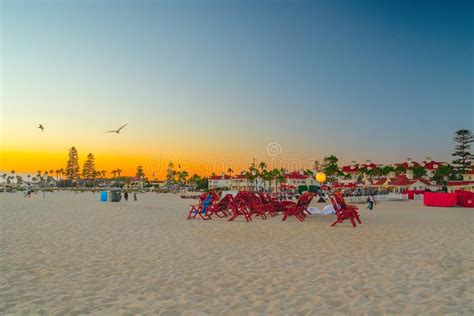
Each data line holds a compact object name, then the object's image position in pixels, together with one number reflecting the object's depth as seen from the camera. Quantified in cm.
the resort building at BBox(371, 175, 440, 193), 6838
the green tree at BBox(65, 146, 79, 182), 11806
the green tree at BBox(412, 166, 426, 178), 10325
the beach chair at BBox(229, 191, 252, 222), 1580
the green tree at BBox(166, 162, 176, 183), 16875
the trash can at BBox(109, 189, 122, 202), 3238
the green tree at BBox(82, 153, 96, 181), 12681
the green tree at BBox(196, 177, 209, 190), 15200
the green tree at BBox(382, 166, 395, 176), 11056
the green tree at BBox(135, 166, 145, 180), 19362
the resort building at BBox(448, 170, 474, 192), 5034
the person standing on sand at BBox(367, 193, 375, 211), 2282
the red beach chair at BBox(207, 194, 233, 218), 1683
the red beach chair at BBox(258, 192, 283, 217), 1728
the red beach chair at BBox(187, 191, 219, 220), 1682
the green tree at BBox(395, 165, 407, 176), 10681
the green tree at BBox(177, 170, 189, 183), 17625
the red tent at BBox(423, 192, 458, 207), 2681
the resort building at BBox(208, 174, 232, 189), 14869
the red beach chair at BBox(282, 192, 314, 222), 1602
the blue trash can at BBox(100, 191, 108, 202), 3378
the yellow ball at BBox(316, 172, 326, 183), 3575
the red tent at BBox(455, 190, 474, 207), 2629
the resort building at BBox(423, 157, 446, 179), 10719
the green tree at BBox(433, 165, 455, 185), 9159
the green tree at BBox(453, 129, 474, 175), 7775
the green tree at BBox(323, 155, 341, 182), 9919
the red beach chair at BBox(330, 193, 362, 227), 1380
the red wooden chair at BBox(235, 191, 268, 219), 1671
